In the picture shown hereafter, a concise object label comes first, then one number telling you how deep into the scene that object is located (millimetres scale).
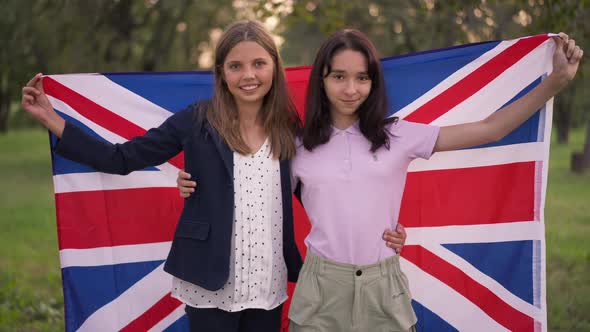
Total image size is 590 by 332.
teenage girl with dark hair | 2738
